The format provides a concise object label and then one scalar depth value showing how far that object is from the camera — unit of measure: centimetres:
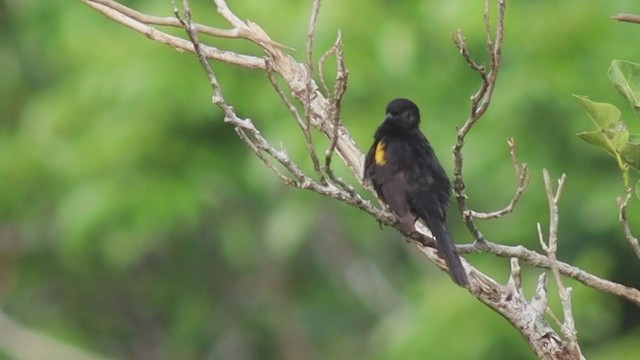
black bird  805
